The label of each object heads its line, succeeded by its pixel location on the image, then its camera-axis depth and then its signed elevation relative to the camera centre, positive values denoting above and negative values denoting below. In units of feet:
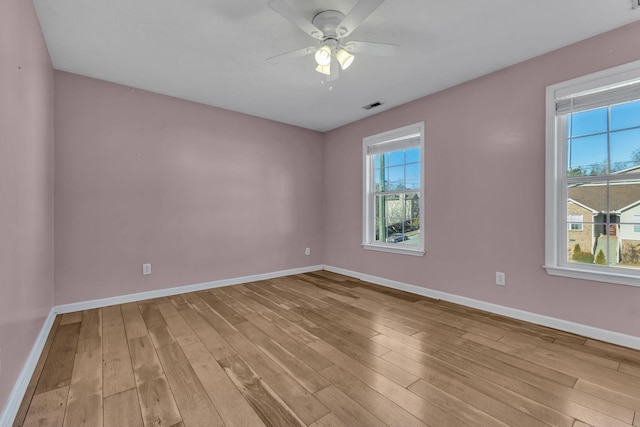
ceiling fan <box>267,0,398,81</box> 5.48 +4.03
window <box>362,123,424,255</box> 11.83 +1.00
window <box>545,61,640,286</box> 7.12 +0.95
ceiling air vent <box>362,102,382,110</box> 11.92 +4.63
